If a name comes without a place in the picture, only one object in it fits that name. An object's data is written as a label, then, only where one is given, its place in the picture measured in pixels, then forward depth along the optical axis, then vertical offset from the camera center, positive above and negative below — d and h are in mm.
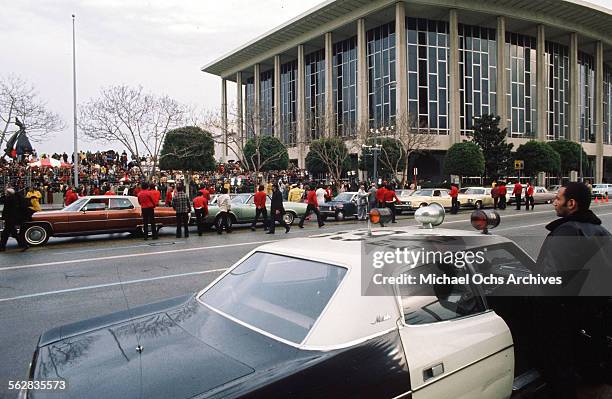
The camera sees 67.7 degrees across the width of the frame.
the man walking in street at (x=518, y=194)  25953 -195
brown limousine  12930 -682
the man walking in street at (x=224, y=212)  16359 -629
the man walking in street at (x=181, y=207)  14570 -376
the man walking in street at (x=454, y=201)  23558 -505
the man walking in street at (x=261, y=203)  16227 -334
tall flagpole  26134 +5296
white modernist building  45656 +13863
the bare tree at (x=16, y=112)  25116 +4819
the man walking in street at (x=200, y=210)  15509 -511
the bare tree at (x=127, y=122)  26516 +4350
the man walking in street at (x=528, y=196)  25986 -320
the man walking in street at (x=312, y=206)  18125 -499
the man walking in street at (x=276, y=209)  15664 -539
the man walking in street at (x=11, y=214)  11906 -441
